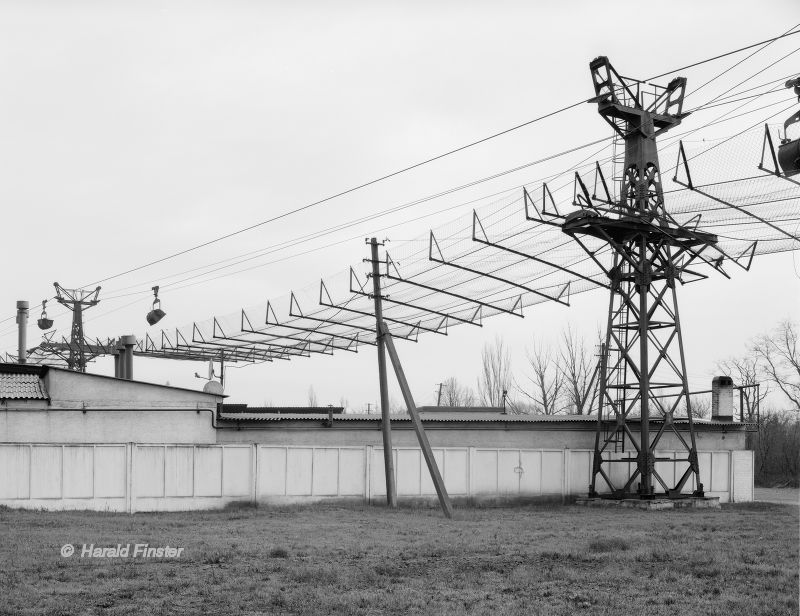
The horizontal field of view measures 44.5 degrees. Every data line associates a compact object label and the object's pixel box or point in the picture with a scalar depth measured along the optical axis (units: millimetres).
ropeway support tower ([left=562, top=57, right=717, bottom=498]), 31641
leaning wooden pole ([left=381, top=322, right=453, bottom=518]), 27625
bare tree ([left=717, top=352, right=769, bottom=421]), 41938
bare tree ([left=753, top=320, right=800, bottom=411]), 70388
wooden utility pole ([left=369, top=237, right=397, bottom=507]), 31006
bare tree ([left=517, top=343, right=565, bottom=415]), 69750
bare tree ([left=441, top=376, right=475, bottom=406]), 91025
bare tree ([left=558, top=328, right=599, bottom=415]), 67500
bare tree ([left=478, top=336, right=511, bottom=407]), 73250
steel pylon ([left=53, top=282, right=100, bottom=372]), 51500
